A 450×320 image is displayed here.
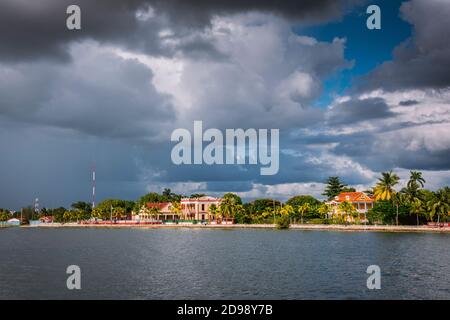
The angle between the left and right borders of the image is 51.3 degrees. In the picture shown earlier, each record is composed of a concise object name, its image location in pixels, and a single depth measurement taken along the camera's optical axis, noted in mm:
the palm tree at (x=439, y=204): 122125
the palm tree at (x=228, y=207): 179000
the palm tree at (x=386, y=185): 132875
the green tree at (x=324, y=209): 157250
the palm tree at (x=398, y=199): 133625
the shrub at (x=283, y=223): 145125
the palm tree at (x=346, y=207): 144875
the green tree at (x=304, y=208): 161500
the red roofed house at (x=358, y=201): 159750
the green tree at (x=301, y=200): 189750
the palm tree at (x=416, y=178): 134500
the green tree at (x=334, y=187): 195625
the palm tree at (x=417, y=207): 127625
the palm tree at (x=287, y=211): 165412
